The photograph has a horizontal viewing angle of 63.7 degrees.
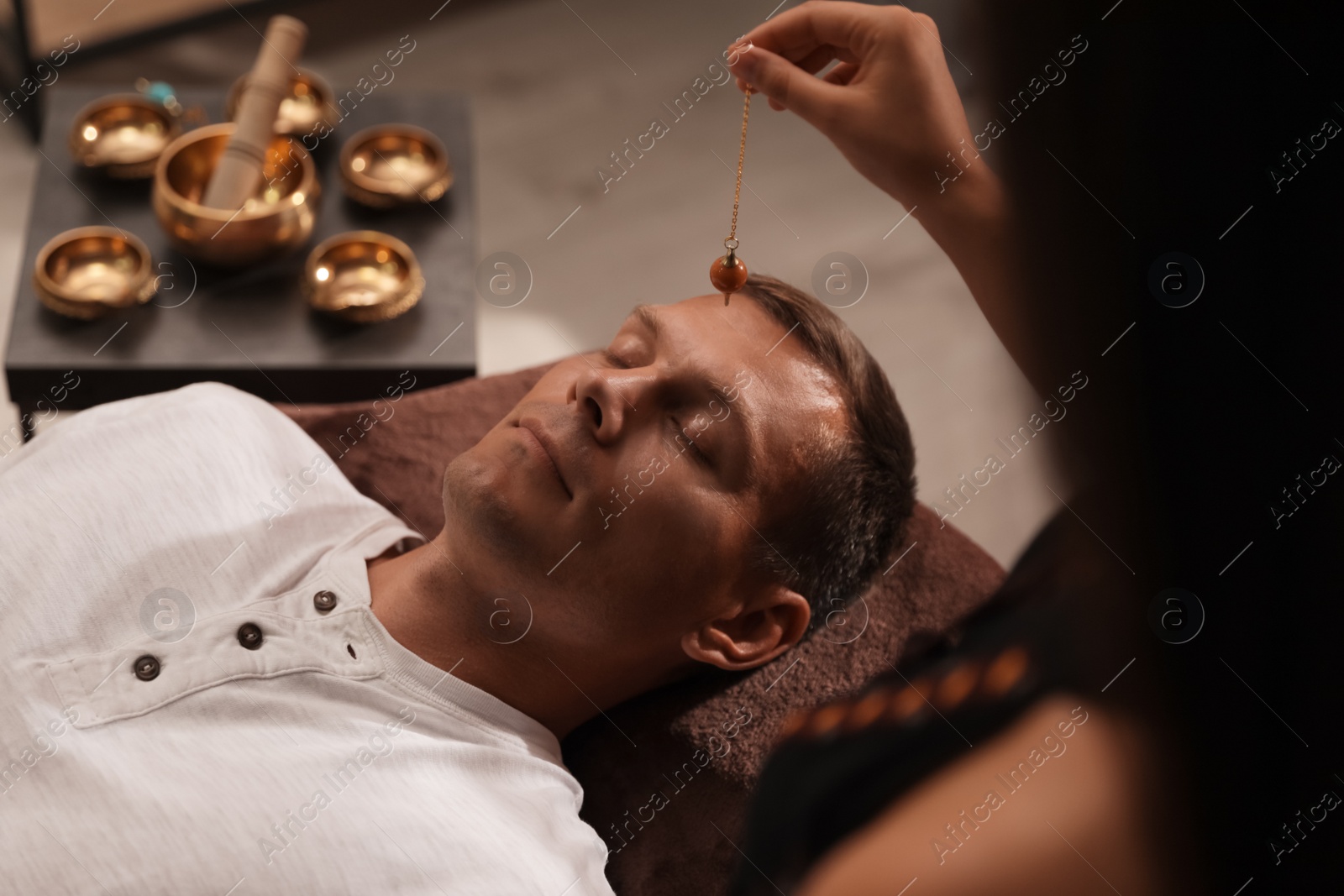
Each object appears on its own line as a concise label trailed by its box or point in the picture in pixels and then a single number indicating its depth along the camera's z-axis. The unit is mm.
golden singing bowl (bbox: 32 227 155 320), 1429
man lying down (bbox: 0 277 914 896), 863
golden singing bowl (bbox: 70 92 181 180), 1595
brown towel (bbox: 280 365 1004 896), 1043
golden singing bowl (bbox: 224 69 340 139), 1699
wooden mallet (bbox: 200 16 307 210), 1441
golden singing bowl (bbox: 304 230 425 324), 1488
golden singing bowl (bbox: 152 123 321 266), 1443
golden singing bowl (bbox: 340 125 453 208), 1620
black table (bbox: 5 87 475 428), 1435
